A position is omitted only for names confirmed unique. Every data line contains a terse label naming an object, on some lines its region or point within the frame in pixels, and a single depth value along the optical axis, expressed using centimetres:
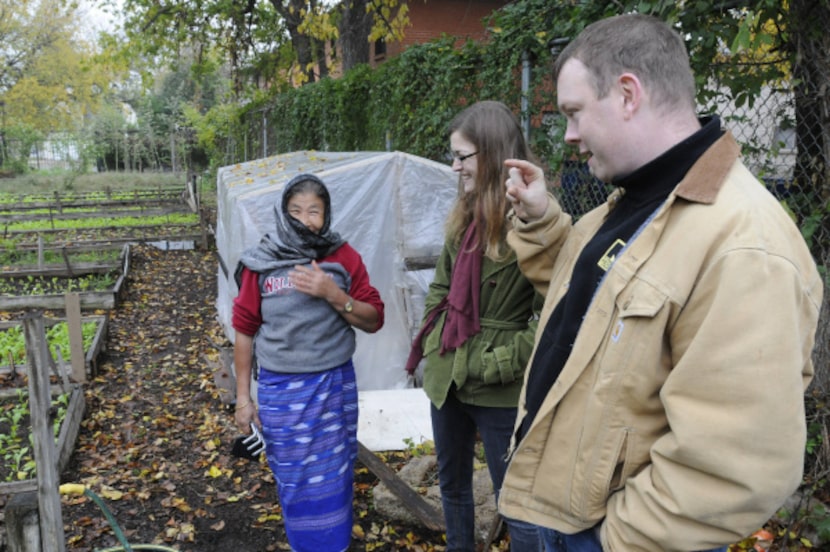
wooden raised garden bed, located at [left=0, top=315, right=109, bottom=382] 577
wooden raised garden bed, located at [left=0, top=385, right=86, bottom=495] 382
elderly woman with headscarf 277
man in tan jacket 112
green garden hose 192
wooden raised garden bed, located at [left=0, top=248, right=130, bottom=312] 783
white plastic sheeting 544
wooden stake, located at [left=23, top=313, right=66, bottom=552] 180
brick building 1858
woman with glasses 229
